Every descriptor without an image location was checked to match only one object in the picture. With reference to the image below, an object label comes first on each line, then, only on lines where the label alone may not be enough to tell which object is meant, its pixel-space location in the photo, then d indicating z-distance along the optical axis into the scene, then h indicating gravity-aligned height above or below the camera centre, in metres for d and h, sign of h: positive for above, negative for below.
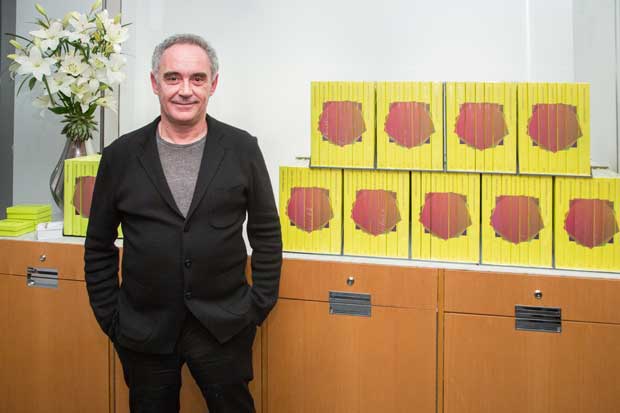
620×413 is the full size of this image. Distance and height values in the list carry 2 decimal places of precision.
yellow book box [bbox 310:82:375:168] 1.60 +0.32
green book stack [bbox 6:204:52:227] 2.00 -0.03
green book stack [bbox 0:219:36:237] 1.92 -0.09
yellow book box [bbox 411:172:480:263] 1.56 -0.02
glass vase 2.03 +0.18
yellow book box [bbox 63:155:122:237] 1.90 +0.08
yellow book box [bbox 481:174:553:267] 1.52 -0.03
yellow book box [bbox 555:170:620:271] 1.48 -0.04
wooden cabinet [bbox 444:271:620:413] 1.43 -0.45
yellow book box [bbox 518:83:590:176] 1.48 +0.28
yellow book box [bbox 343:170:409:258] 1.61 -0.01
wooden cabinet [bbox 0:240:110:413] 1.81 -0.55
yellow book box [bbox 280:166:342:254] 1.66 +0.00
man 1.37 -0.11
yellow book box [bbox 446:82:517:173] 1.52 +0.29
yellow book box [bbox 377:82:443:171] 1.57 +0.30
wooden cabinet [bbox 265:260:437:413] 1.56 -0.48
